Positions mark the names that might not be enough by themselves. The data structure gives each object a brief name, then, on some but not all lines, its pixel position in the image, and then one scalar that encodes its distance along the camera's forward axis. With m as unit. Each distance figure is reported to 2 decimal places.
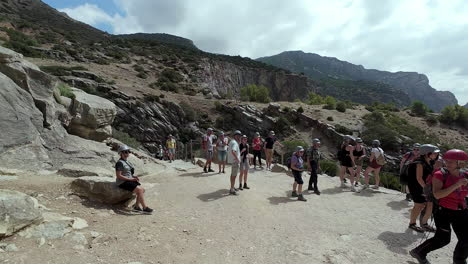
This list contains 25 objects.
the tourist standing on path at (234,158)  7.35
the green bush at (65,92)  10.66
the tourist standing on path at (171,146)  13.98
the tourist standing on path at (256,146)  11.93
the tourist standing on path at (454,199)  3.59
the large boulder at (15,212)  3.66
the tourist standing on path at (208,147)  10.40
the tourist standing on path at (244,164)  7.97
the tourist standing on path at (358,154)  8.79
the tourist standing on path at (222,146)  9.36
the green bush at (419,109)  44.90
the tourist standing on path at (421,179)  5.13
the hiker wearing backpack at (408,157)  5.87
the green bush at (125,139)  14.86
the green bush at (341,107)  40.59
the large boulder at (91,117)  10.30
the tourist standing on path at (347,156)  8.70
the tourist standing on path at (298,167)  7.56
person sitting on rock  5.56
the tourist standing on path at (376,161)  8.38
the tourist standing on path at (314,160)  8.38
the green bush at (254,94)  52.88
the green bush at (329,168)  15.38
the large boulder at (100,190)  5.61
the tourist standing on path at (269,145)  11.92
